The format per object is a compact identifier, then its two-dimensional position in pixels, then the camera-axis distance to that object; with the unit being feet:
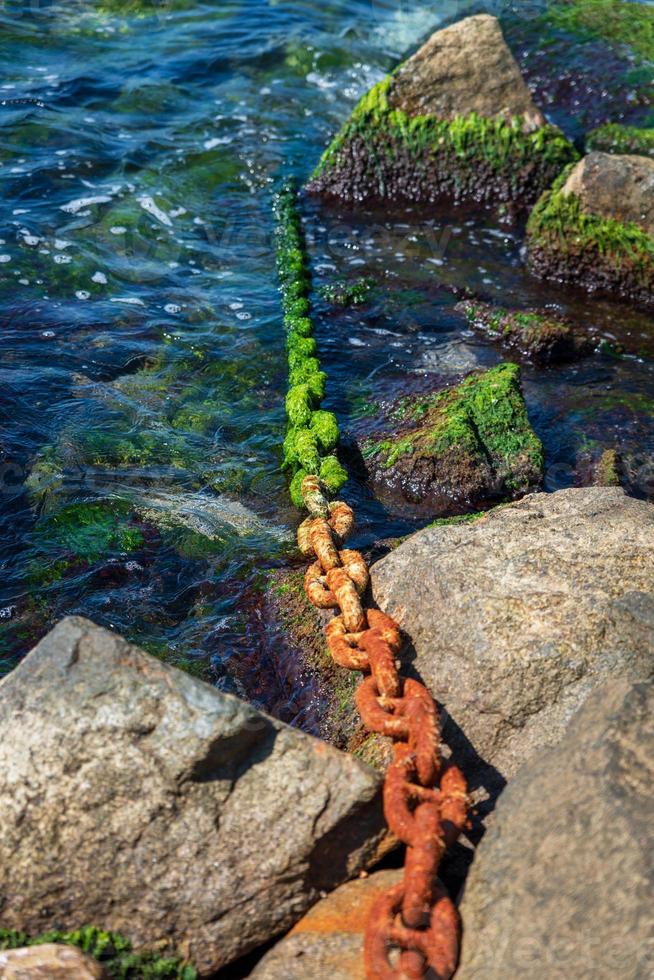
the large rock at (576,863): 8.82
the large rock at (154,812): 10.44
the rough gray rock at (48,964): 9.74
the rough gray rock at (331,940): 9.96
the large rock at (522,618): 12.69
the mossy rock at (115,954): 10.43
